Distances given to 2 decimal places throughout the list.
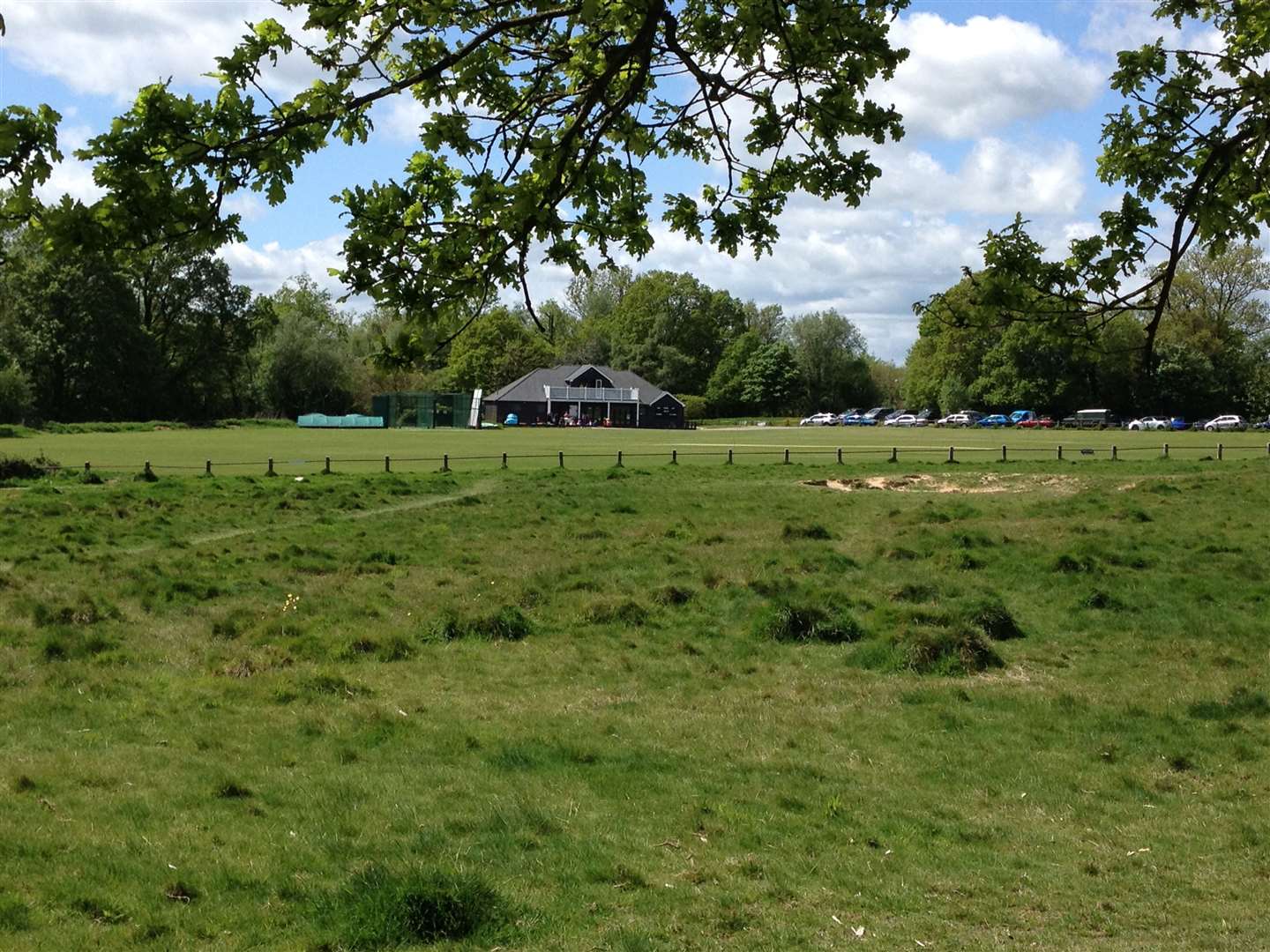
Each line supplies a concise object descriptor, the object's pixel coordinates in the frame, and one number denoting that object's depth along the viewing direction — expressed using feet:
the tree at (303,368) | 362.33
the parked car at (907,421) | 416.26
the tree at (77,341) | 277.85
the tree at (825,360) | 472.85
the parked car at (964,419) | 396.16
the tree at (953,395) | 406.21
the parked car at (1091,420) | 350.02
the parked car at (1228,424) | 306.55
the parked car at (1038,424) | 356.79
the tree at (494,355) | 427.74
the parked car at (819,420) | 420.77
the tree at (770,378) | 438.81
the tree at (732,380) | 444.14
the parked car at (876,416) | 434.47
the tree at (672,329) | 447.01
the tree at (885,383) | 497.05
